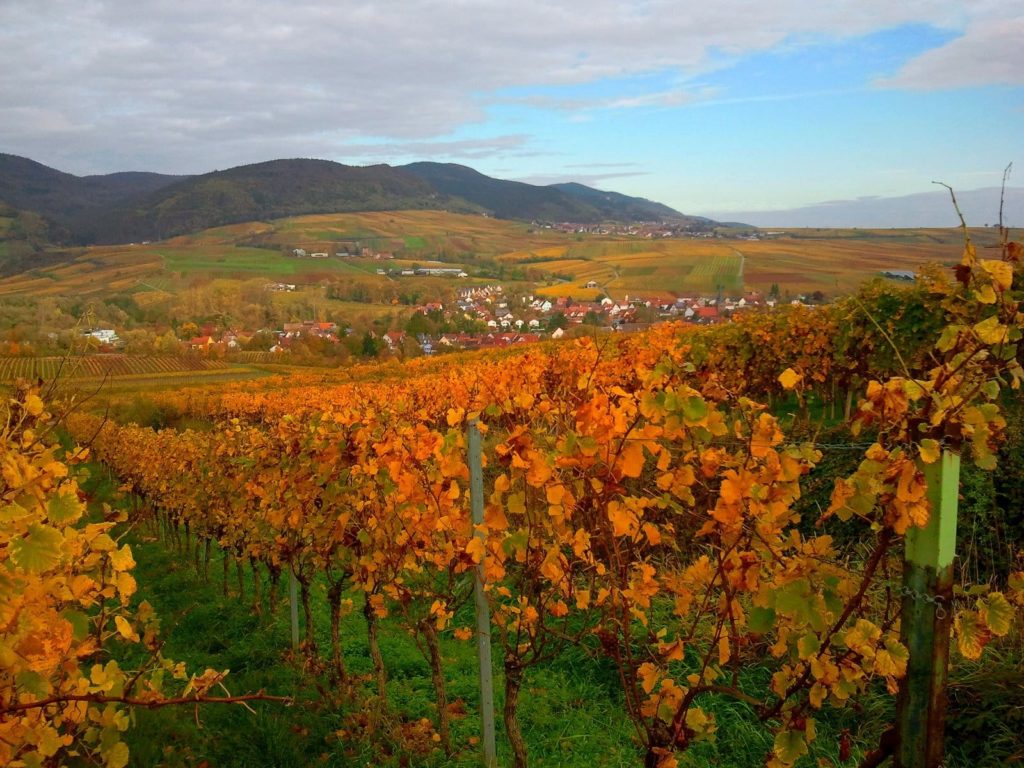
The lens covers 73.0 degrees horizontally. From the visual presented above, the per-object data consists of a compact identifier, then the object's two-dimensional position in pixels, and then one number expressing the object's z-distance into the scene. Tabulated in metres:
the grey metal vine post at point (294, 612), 5.71
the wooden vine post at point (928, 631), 1.76
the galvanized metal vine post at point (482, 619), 3.50
